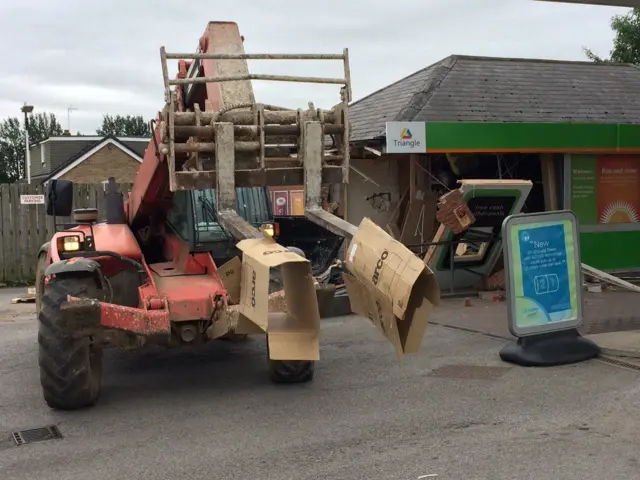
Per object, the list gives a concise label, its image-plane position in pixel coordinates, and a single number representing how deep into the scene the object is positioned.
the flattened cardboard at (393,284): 4.18
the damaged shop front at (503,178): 11.45
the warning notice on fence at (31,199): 14.55
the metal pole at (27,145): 33.91
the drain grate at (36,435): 5.04
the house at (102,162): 39.06
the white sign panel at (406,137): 11.13
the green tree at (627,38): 26.05
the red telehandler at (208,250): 5.12
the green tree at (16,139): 69.38
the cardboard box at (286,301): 4.73
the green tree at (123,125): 82.62
